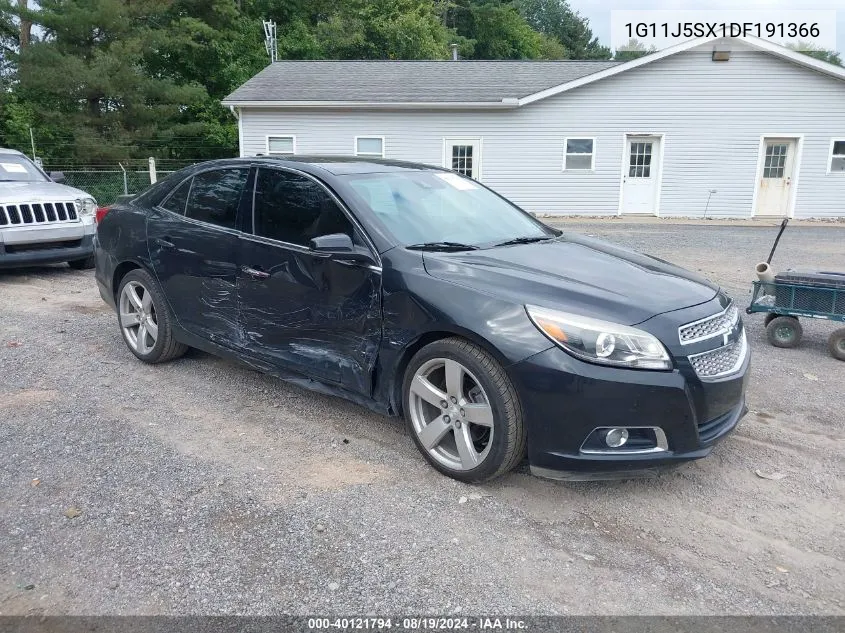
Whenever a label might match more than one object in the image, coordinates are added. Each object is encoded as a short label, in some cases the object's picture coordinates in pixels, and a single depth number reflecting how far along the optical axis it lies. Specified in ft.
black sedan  10.11
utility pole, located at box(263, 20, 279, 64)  91.56
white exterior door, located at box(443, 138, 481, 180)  62.03
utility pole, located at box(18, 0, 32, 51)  87.72
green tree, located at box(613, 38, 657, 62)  95.01
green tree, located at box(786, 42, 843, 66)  198.29
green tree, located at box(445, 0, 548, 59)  164.86
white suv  27.32
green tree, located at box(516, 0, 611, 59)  231.32
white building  59.41
